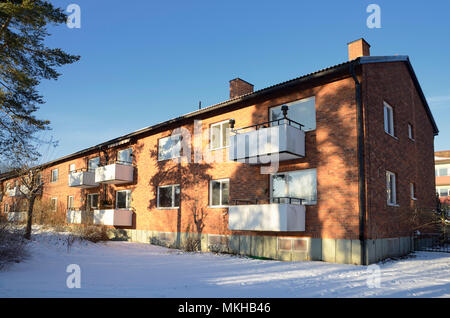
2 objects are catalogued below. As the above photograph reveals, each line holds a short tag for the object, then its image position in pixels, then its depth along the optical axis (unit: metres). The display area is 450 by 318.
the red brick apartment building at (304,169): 12.12
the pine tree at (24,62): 13.37
